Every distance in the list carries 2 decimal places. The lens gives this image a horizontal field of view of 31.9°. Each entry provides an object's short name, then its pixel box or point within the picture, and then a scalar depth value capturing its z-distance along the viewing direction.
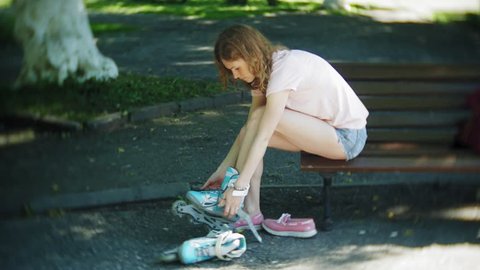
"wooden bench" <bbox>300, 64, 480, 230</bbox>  5.27
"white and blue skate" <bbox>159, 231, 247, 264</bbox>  4.34
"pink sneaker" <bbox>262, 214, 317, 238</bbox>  4.74
